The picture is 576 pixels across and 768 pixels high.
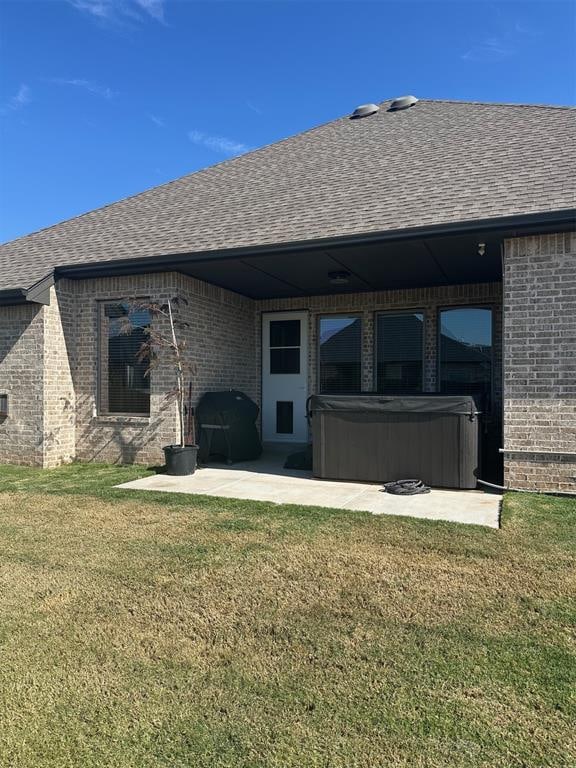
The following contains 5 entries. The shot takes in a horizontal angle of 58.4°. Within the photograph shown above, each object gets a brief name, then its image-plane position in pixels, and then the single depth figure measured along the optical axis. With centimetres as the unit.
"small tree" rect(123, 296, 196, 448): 802
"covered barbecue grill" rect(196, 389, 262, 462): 862
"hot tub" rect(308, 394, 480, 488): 646
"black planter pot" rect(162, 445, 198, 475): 761
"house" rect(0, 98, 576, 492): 621
